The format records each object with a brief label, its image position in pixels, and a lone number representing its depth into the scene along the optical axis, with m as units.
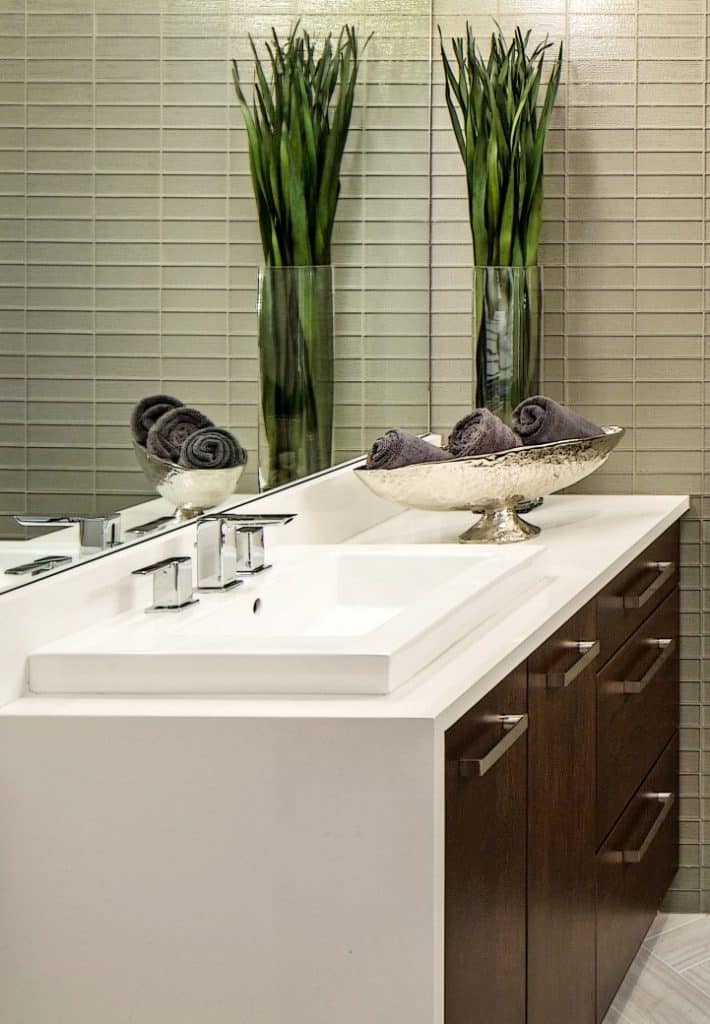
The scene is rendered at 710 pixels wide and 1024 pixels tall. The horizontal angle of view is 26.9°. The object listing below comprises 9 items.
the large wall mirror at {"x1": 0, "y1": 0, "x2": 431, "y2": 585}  1.58
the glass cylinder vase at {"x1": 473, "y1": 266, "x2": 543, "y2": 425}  2.96
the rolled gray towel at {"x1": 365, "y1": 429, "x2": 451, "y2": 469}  2.48
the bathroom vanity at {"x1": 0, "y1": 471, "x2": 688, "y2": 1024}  1.42
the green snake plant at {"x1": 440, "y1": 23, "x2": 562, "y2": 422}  2.96
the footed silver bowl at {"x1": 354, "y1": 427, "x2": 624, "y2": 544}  2.48
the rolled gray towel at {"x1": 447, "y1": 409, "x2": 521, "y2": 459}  2.54
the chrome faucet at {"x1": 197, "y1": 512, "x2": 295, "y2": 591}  1.96
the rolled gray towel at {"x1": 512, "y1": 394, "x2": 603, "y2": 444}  2.68
